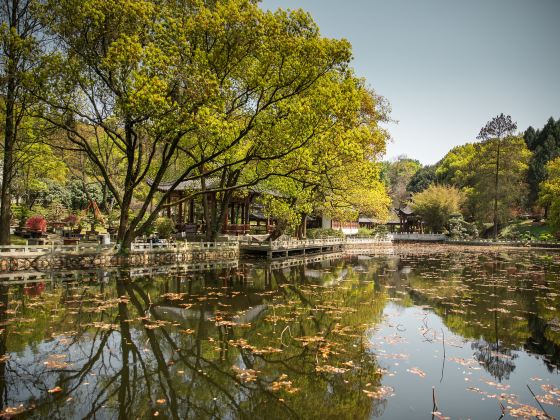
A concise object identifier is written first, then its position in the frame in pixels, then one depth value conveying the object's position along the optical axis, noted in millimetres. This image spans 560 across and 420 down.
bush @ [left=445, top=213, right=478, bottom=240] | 59409
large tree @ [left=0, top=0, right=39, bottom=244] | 17984
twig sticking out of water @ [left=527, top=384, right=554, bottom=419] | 6087
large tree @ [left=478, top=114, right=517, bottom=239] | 55312
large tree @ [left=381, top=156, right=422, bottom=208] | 97312
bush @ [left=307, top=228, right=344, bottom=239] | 43250
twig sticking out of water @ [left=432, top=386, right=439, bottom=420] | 6137
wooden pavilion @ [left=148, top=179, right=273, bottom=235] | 32594
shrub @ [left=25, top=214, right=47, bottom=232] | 26936
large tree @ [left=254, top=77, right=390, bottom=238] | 20281
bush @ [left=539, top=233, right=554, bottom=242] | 51562
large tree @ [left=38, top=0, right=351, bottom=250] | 17281
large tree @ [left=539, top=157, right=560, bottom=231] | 45312
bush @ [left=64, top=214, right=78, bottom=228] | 30744
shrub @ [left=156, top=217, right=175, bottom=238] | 31625
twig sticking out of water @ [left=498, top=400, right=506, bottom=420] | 6091
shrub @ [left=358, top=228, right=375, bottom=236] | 56419
